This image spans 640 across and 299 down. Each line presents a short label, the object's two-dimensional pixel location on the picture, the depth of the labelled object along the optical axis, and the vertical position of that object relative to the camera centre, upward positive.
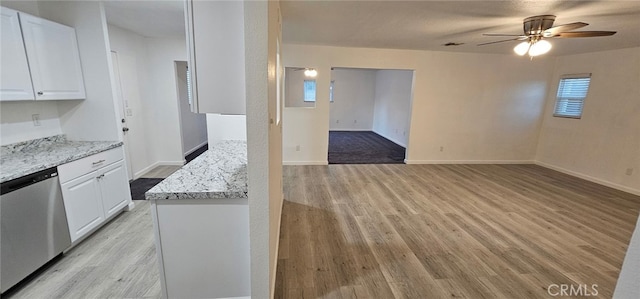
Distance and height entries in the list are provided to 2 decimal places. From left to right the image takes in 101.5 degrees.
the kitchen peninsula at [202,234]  1.60 -0.85
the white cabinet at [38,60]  2.07 +0.29
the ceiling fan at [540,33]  2.68 +0.78
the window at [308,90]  8.31 +0.35
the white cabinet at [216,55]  1.38 +0.23
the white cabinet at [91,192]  2.26 -0.94
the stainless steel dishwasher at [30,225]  1.79 -0.98
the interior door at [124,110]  3.88 -0.22
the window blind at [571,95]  4.89 +0.29
